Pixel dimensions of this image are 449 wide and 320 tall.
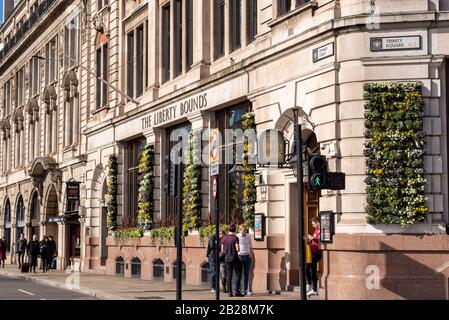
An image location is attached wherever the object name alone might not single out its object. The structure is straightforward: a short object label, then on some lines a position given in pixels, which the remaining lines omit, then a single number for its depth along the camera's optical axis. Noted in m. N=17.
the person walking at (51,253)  43.91
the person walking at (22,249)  44.75
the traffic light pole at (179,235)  19.84
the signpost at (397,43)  20.88
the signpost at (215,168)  19.77
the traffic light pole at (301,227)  16.22
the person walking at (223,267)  24.89
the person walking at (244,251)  24.45
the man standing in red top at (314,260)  22.47
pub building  20.73
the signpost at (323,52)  21.70
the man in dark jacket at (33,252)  42.16
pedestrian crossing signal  17.05
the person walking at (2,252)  49.27
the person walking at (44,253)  43.53
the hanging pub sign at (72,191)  42.22
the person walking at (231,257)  24.23
